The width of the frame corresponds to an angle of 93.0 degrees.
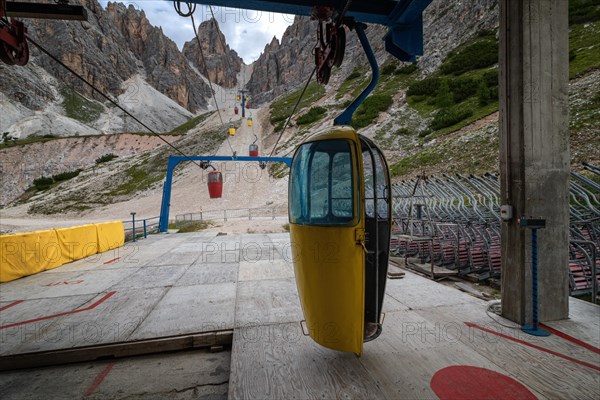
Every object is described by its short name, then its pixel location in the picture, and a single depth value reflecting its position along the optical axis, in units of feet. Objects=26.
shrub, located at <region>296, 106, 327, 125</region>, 157.91
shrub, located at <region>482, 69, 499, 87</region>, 99.21
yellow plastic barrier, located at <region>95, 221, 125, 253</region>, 36.27
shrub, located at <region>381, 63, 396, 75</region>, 168.11
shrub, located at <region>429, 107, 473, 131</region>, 92.84
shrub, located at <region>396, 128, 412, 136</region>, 106.93
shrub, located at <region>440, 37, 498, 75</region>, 117.80
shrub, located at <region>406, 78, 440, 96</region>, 124.98
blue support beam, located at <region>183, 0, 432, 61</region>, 15.21
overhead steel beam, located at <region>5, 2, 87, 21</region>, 11.39
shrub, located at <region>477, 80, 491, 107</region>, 93.65
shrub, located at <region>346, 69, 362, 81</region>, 196.87
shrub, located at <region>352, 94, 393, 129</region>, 124.57
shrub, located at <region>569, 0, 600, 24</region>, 98.58
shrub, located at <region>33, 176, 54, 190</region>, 155.33
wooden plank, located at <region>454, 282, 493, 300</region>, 17.83
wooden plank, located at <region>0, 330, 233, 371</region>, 12.03
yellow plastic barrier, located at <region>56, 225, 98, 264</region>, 30.07
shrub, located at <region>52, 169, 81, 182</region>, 159.84
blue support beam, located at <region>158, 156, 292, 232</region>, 60.29
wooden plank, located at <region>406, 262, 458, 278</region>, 22.11
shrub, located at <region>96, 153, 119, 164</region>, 177.07
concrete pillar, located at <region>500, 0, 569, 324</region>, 12.95
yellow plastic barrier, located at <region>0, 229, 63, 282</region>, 24.06
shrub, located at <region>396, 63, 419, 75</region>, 153.91
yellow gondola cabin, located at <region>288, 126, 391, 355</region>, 8.71
